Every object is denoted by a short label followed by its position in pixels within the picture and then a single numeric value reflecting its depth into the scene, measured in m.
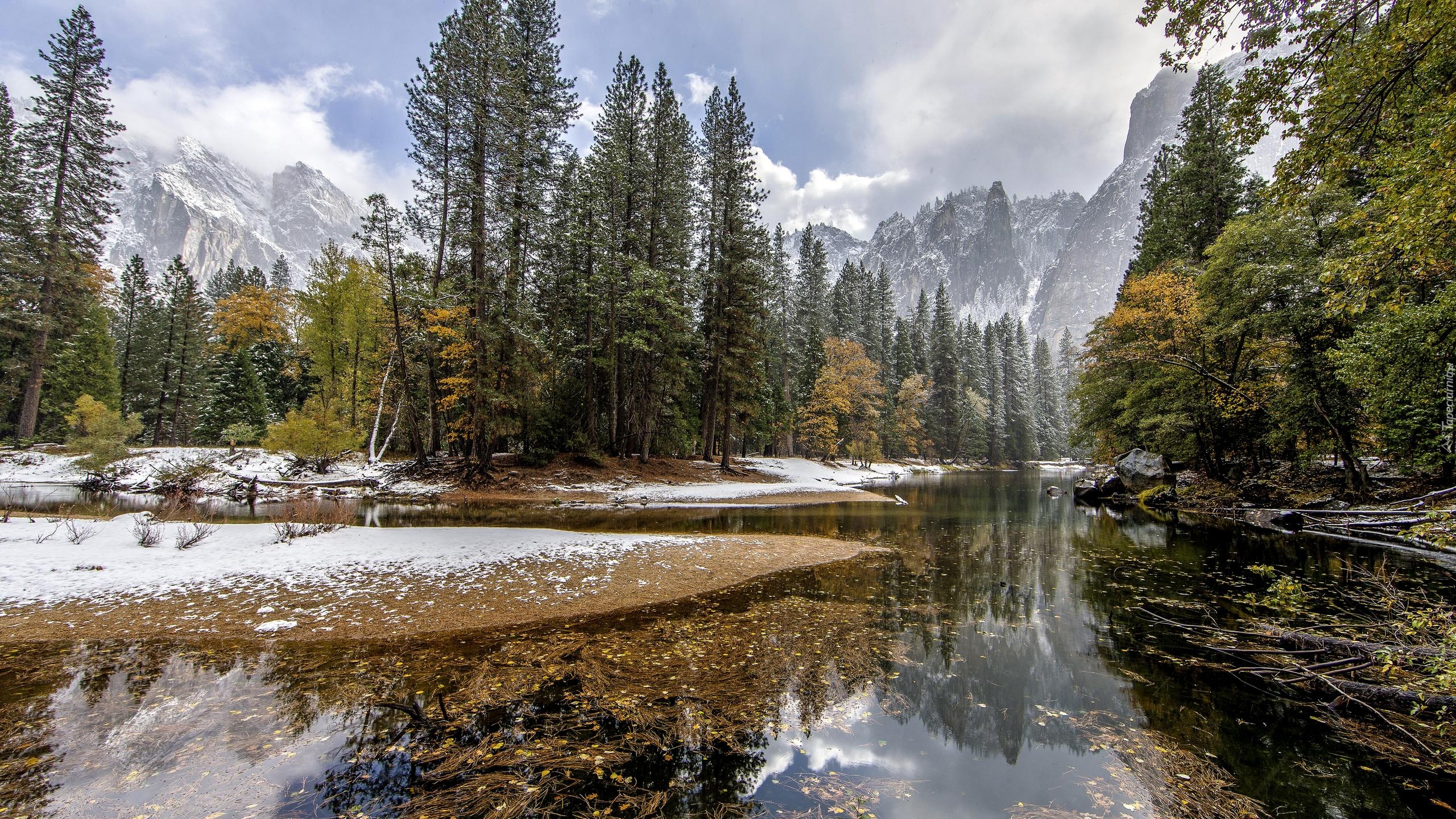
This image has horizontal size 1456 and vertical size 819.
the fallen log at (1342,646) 4.20
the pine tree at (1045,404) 72.75
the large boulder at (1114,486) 24.36
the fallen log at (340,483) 19.19
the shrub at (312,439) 20.75
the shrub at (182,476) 16.39
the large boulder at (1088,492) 24.88
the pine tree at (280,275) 53.00
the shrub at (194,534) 8.45
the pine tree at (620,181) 24.34
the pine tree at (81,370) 28.58
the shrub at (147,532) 8.32
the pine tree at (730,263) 26.66
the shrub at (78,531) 8.34
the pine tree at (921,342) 54.19
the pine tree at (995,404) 59.81
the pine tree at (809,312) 39.03
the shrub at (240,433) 24.11
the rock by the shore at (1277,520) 14.41
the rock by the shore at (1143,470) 22.33
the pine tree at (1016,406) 62.28
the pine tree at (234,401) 32.94
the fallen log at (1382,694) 4.25
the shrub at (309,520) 9.49
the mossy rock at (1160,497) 20.94
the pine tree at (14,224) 22.84
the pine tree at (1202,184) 22.88
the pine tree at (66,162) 23.09
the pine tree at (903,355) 51.44
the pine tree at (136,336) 35.09
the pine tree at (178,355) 34.94
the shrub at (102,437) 18.77
